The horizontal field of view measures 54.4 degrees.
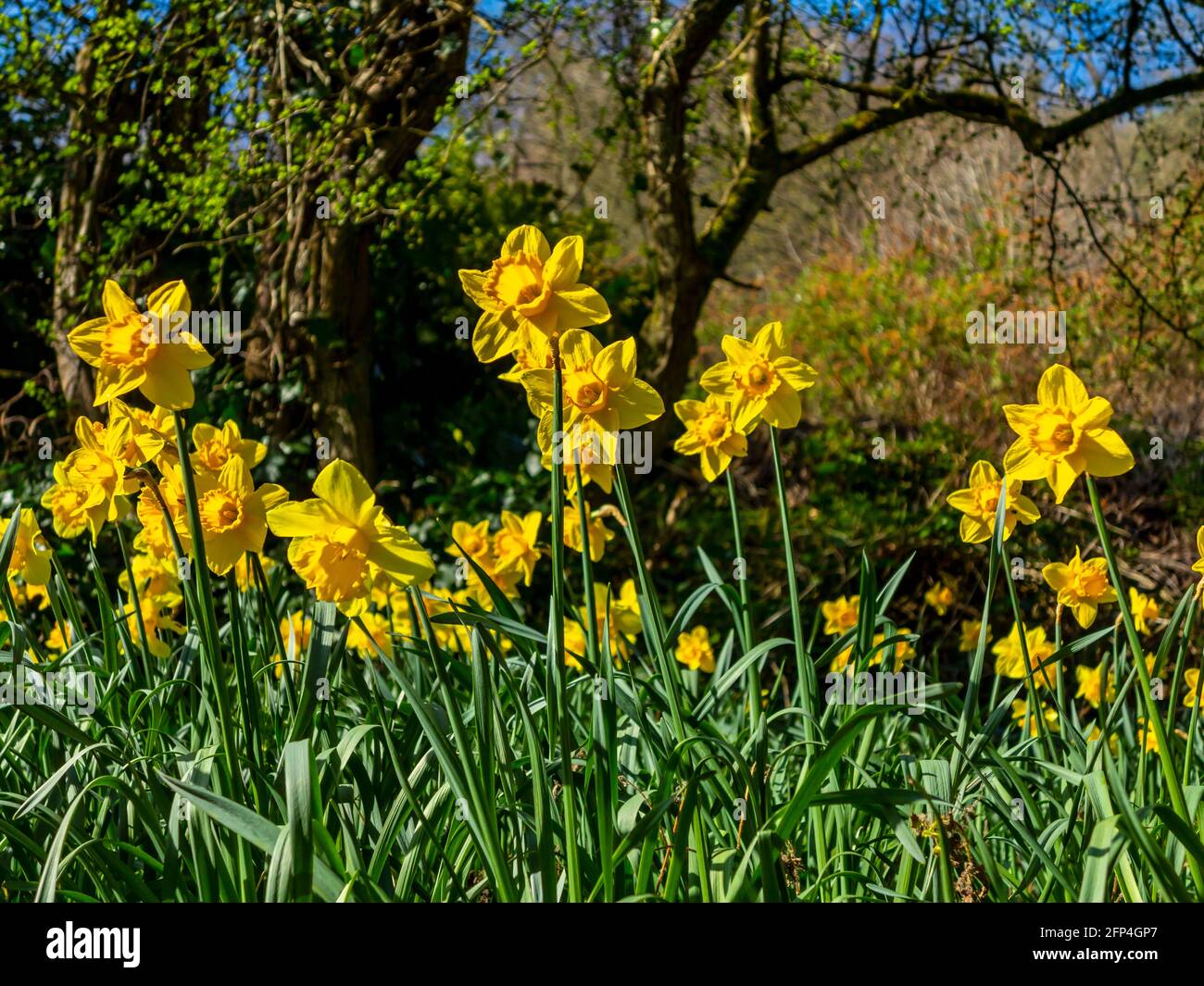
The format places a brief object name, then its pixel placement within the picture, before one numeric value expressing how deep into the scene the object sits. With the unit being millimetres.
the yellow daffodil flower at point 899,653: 1977
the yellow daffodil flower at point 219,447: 1548
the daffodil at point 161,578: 2096
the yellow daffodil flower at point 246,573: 1808
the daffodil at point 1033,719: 2388
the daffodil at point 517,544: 2094
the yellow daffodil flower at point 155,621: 2137
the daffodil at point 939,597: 2909
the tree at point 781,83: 4164
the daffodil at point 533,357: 1367
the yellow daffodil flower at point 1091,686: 2584
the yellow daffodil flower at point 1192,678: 2119
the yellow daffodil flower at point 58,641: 2098
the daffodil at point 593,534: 2021
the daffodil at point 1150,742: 1878
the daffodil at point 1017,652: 2227
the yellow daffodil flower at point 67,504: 1594
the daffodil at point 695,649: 2648
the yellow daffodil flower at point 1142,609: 2286
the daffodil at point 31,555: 1834
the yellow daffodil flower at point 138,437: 1456
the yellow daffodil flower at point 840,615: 2650
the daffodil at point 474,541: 2131
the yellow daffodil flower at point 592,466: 1449
